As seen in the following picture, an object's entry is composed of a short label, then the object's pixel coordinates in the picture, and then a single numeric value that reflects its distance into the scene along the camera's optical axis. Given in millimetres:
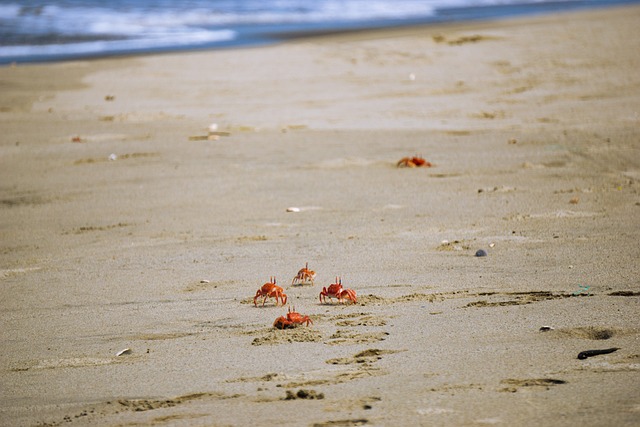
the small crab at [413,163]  17547
